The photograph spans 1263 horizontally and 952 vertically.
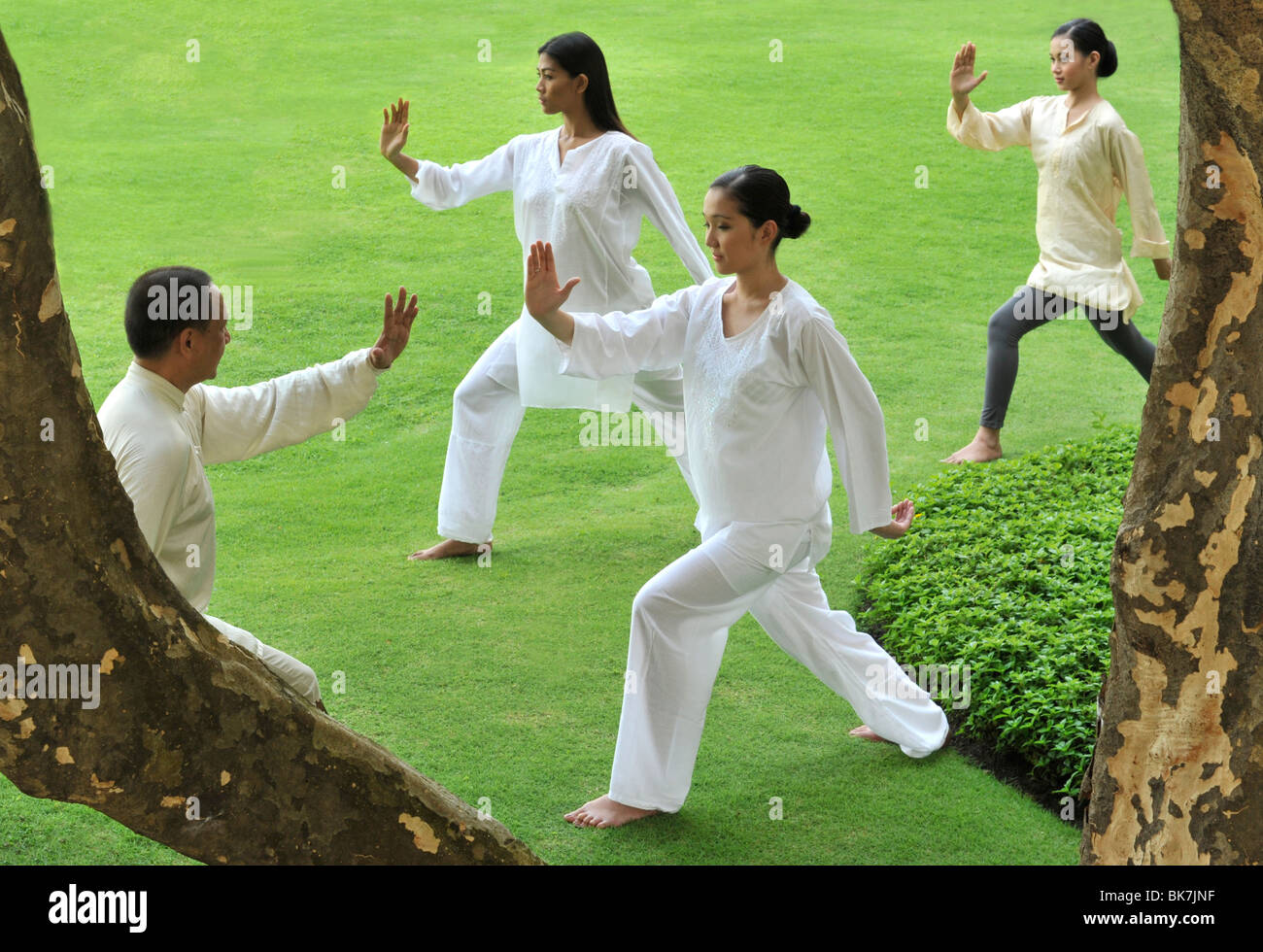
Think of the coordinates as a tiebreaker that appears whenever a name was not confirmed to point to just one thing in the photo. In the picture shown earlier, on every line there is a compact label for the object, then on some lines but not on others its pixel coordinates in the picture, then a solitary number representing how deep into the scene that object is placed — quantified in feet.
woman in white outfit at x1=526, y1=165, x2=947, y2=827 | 23.52
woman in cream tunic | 38.75
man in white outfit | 20.68
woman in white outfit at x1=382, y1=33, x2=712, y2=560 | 32.81
